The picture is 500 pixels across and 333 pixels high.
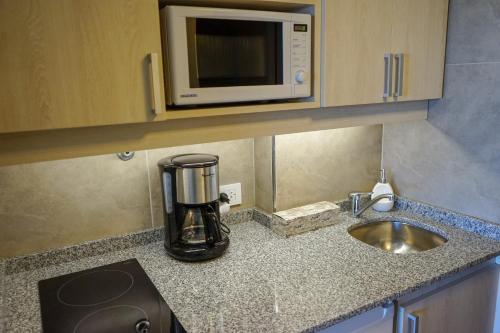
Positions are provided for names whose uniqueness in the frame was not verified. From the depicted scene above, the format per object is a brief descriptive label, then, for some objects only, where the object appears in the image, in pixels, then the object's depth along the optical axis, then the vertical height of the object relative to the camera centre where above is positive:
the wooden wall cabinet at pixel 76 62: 0.90 +0.05
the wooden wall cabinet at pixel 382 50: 1.32 +0.09
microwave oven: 1.08 +0.07
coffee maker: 1.32 -0.42
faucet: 1.73 -0.54
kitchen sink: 1.69 -0.69
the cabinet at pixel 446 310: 1.17 -0.75
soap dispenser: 1.81 -0.52
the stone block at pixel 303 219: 1.57 -0.56
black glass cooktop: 1.06 -0.64
